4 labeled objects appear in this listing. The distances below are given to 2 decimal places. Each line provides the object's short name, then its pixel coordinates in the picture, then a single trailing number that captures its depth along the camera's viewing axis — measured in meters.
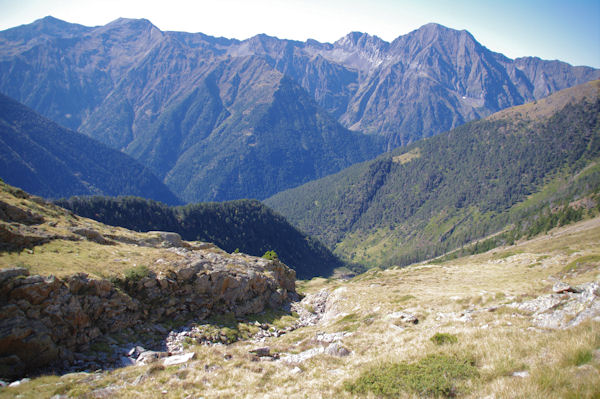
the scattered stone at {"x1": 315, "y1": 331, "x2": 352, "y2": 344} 26.23
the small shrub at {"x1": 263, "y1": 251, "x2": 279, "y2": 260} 92.14
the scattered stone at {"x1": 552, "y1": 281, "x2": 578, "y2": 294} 24.29
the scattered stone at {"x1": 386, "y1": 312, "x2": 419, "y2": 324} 29.35
